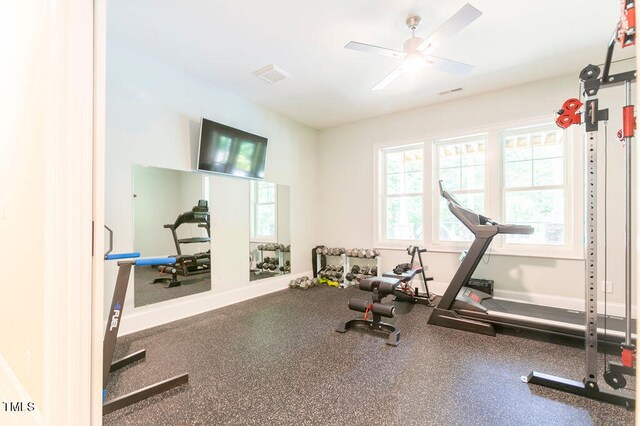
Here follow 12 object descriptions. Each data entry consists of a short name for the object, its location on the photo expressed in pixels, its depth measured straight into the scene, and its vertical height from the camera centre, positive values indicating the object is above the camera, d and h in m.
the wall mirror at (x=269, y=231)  4.47 -0.29
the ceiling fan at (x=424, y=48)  2.08 +1.48
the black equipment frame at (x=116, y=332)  1.80 -0.79
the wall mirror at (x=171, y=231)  3.13 -0.21
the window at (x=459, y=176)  4.36 +0.62
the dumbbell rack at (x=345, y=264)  5.01 -0.96
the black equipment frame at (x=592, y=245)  1.80 -0.21
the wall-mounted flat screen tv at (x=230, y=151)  3.65 +0.91
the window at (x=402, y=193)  4.88 +0.39
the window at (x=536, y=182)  3.84 +0.47
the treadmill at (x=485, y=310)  2.77 -1.08
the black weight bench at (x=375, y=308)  2.90 -1.00
